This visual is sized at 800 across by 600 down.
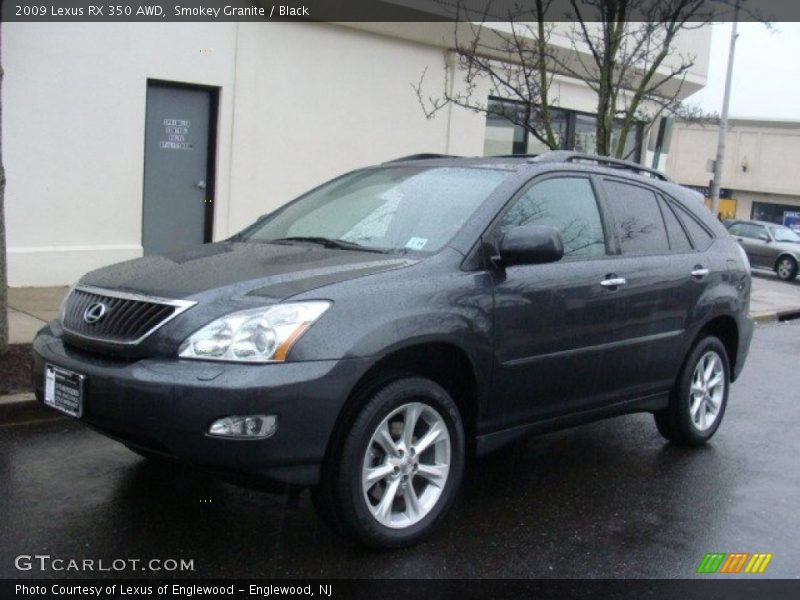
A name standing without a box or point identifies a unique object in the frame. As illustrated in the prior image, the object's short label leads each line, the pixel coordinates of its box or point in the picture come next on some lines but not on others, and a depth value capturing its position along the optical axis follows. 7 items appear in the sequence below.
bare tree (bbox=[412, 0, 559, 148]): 12.95
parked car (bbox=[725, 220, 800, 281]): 23.39
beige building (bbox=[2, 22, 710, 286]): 9.56
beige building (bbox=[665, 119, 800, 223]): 44.69
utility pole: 24.05
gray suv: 3.59
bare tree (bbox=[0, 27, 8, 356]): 6.36
